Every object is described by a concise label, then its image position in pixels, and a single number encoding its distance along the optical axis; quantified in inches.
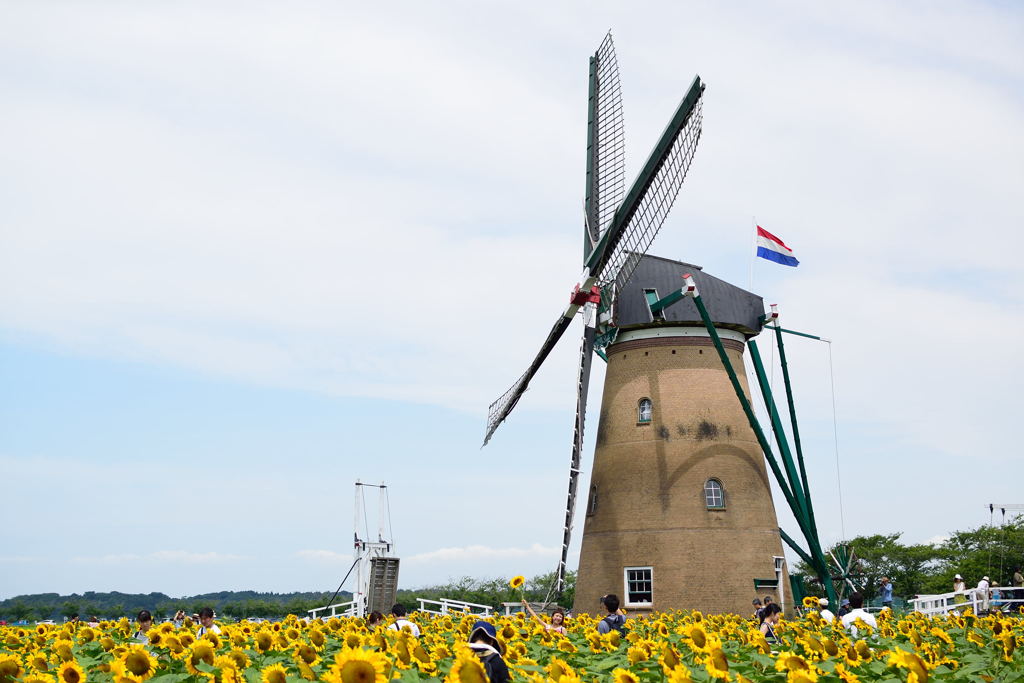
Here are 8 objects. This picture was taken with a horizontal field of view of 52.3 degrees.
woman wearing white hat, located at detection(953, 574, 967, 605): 1076.0
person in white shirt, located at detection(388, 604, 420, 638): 469.2
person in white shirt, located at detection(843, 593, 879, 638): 508.8
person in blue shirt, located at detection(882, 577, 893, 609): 1216.4
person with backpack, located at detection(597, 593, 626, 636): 496.9
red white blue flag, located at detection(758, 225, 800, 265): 1330.0
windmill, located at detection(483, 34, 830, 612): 1264.8
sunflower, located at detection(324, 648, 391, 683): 185.0
